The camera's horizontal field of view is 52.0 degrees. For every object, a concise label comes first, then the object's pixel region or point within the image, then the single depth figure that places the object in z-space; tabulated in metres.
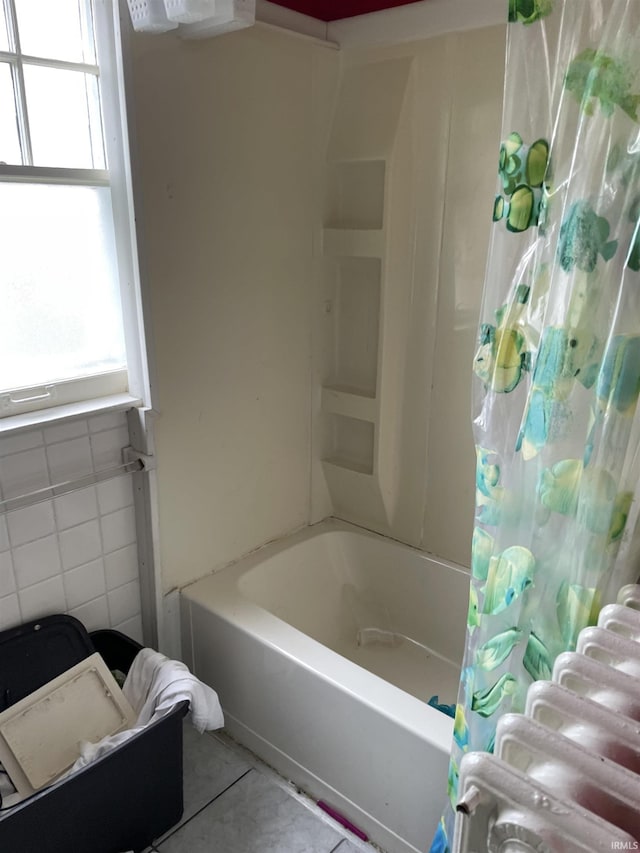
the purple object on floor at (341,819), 1.55
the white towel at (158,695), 1.46
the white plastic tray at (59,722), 1.46
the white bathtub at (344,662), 1.45
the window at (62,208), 1.41
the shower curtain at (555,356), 0.95
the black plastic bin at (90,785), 1.28
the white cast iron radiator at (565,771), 0.72
